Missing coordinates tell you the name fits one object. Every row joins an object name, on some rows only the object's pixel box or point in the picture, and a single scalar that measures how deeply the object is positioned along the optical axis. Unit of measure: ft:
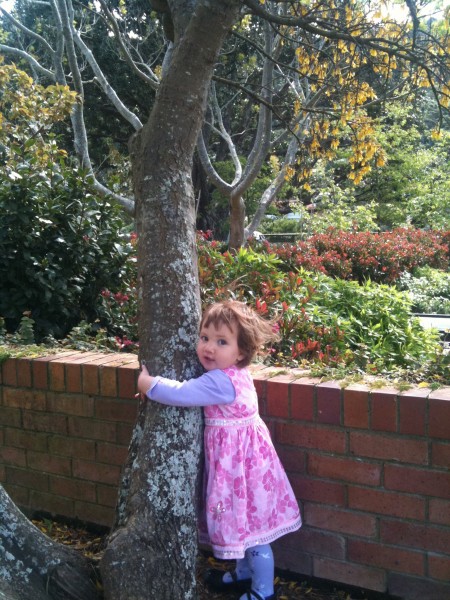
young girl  8.21
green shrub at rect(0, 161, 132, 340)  15.60
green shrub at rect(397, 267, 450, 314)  34.71
